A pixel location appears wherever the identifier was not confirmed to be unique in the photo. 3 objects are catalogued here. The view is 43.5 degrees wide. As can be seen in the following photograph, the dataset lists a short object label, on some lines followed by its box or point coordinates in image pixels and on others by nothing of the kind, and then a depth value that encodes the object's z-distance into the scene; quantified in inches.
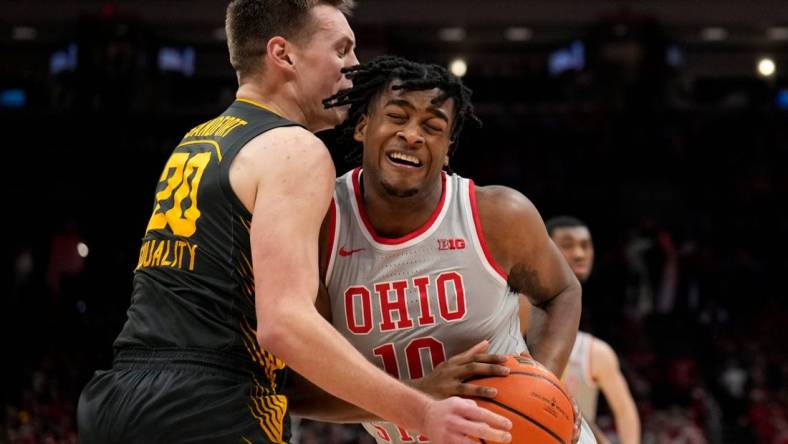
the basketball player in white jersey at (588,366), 233.3
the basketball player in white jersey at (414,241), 118.3
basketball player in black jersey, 89.7
